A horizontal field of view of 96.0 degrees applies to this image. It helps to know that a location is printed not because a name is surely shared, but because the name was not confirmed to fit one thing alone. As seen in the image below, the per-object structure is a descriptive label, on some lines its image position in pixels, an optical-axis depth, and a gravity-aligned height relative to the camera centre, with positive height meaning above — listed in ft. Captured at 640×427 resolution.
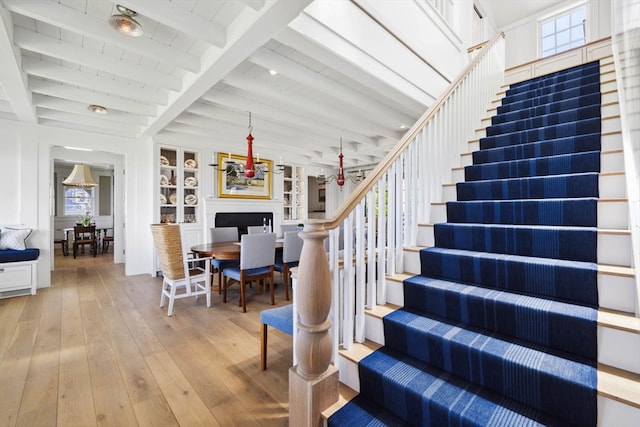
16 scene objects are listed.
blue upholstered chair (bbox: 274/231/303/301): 12.03 -1.74
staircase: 3.60 -1.56
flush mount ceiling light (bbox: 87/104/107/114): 12.94 +4.64
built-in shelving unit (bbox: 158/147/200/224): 17.89 +1.63
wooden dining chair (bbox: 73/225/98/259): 22.36 -2.13
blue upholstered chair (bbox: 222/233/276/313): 10.70 -1.96
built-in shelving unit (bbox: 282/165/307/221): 24.68 +1.48
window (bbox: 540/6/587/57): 17.92 +11.52
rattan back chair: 10.25 -1.91
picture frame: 19.92 +2.02
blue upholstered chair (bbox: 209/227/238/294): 12.79 -1.47
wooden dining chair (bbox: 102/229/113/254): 24.44 -2.49
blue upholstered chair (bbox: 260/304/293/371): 6.12 -2.44
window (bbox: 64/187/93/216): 26.81 +0.93
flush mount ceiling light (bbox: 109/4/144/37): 7.06 +4.70
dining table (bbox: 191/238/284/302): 11.06 -1.63
